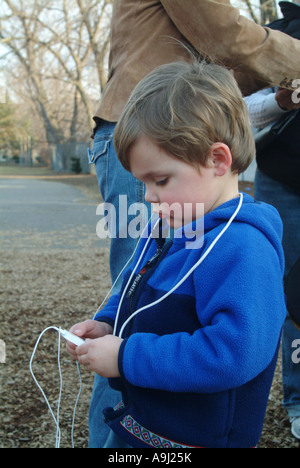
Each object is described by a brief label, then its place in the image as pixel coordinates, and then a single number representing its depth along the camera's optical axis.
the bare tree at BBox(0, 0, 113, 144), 18.67
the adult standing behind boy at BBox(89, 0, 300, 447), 1.86
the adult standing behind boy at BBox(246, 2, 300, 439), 2.32
